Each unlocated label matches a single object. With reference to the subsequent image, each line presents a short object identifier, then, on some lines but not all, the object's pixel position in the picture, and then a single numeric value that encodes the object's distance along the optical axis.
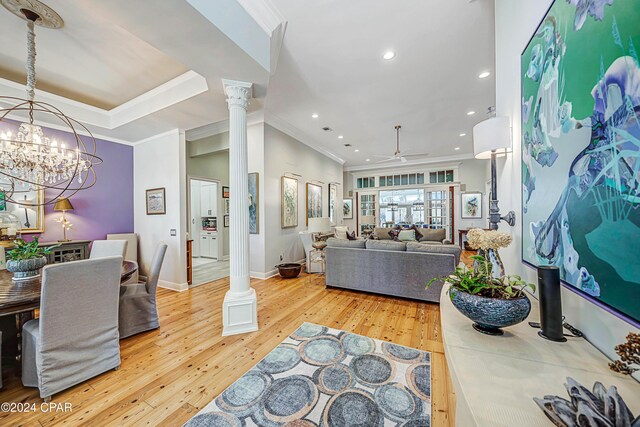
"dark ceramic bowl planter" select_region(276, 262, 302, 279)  4.64
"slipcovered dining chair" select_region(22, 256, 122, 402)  1.65
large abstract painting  0.65
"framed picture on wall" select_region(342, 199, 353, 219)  8.75
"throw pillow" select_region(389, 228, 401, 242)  6.34
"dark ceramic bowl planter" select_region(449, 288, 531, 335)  0.90
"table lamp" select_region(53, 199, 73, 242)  3.54
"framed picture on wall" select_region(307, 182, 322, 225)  6.05
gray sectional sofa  3.33
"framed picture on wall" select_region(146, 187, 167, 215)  4.13
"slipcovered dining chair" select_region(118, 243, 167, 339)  2.46
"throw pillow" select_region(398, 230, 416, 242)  6.22
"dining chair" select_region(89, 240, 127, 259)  2.90
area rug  1.51
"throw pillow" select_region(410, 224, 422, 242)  6.28
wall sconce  1.53
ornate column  2.66
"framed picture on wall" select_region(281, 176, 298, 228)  5.09
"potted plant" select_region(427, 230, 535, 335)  0.91
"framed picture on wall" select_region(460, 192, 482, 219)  7.25
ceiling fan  5.06
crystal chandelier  2.04
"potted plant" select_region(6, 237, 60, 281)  2.06
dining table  1.62
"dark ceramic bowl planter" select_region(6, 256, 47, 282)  2.05
